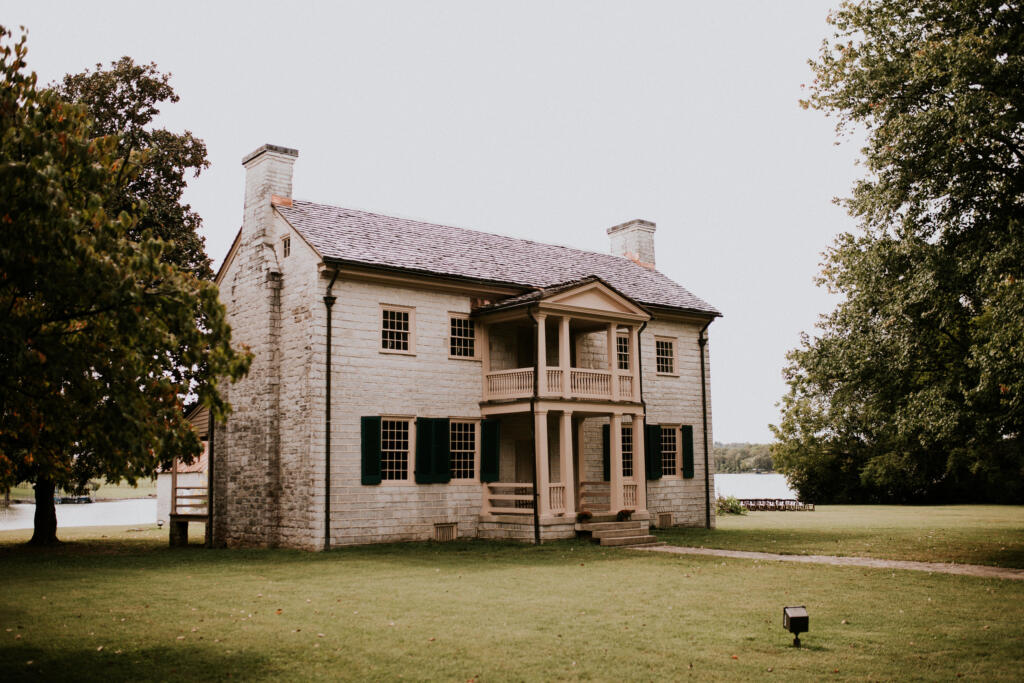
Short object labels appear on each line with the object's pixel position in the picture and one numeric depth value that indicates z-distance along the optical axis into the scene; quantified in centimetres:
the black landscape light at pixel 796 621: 888
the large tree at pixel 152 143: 2650
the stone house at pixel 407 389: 2080
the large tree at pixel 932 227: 1683
